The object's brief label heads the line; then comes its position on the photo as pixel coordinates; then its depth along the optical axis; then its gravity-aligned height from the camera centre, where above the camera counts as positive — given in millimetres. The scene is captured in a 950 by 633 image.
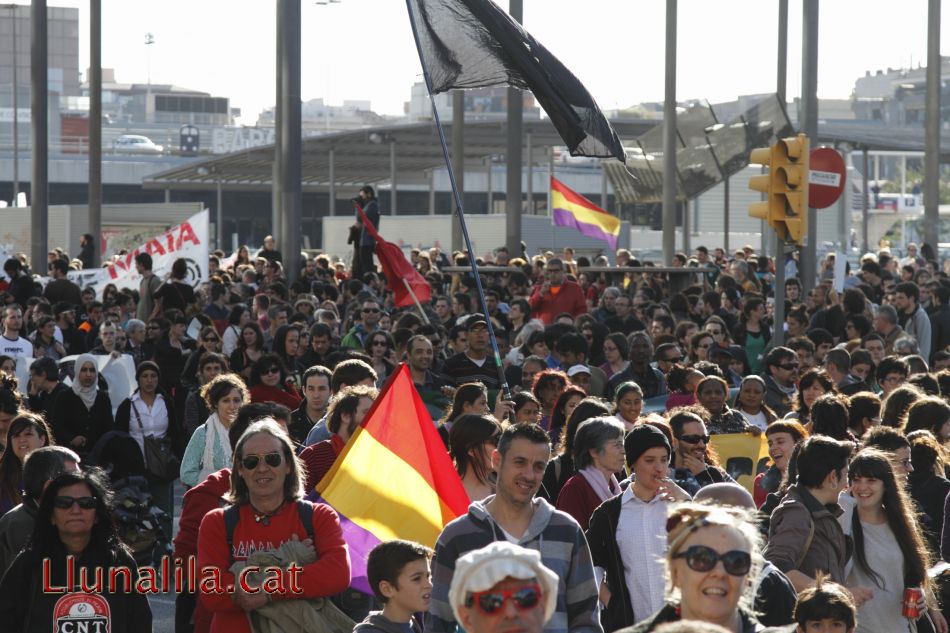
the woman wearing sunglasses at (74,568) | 6238 -1344
